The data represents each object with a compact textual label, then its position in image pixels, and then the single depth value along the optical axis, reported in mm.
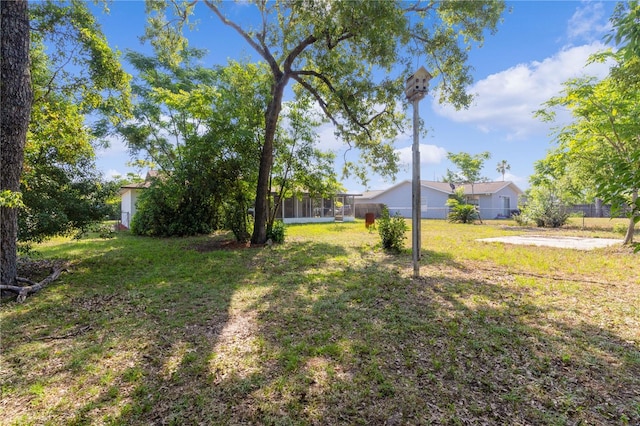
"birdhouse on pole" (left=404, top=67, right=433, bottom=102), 5137
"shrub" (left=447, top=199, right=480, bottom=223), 20047
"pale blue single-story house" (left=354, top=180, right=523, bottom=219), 28000
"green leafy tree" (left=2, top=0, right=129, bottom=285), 5594
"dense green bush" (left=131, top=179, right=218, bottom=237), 12591
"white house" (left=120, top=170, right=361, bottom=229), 18453
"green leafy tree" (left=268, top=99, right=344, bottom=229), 10727
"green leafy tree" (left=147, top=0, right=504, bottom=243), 7141
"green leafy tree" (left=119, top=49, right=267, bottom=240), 9781
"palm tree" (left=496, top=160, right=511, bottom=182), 57844
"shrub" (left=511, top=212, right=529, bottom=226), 17469
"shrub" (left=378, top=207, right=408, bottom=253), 8305
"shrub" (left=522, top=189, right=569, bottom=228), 16462
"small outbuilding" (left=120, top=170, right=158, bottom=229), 17422
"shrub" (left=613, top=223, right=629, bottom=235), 12722
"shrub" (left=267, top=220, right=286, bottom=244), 10781
